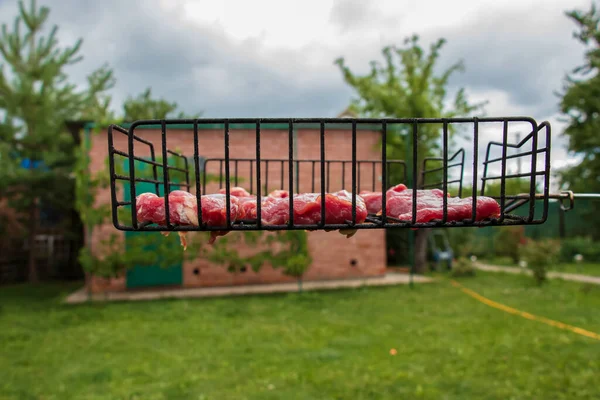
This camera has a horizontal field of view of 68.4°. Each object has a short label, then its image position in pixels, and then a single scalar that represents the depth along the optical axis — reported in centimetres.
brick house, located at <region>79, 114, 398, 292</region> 948
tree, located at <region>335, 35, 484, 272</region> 1148
